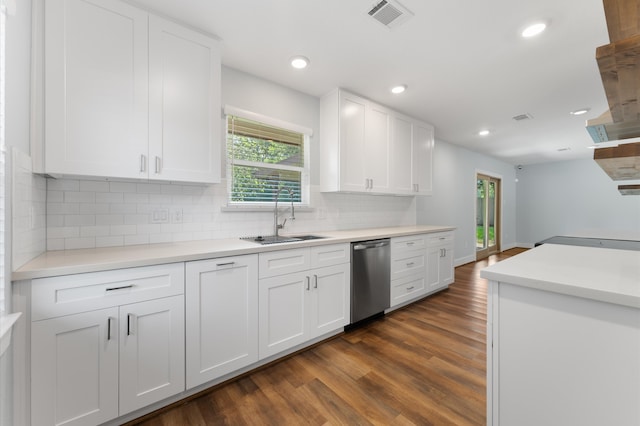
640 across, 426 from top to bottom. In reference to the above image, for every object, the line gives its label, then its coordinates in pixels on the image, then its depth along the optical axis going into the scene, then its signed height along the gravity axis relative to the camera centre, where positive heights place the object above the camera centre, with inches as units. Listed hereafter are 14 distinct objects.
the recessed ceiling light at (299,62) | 90.4 +53.6
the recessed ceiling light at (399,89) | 111.6 +54.2
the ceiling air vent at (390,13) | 66.7 +53.3
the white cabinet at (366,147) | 114.8 +31.7
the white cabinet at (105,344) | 48.3 -27.6
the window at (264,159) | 97.0 +21.5
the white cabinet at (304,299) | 78.0 -29.3
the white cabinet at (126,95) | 58.2 +29.9
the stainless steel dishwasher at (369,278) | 102.0 -27.8
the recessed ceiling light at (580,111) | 134.4 +53.1
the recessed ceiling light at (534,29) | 73.4 +53.1
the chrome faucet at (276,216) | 101.3 -1.9
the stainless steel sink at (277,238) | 88.8 -10.2
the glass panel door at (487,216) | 247.3 -4.2
